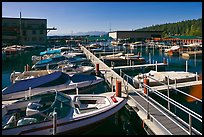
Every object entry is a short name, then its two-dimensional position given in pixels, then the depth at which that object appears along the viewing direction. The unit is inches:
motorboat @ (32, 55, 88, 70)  654.9
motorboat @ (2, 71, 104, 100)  342.0
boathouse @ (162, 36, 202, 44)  1595.4
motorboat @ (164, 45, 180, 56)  1141.6
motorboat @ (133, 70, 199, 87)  437.7
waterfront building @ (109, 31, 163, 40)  2441.4
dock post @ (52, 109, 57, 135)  187.6
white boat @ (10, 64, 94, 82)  463.0
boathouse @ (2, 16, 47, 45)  1535.5
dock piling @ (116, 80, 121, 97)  300.5
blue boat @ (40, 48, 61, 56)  933.1
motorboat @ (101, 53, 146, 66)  793.7
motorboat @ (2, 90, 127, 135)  208.5
